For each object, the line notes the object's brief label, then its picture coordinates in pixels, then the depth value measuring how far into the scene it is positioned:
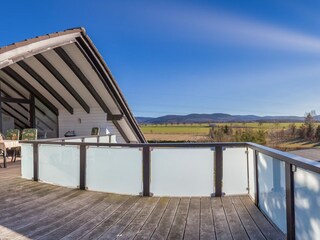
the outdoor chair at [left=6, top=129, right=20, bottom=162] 8.48
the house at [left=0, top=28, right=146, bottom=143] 7.88
